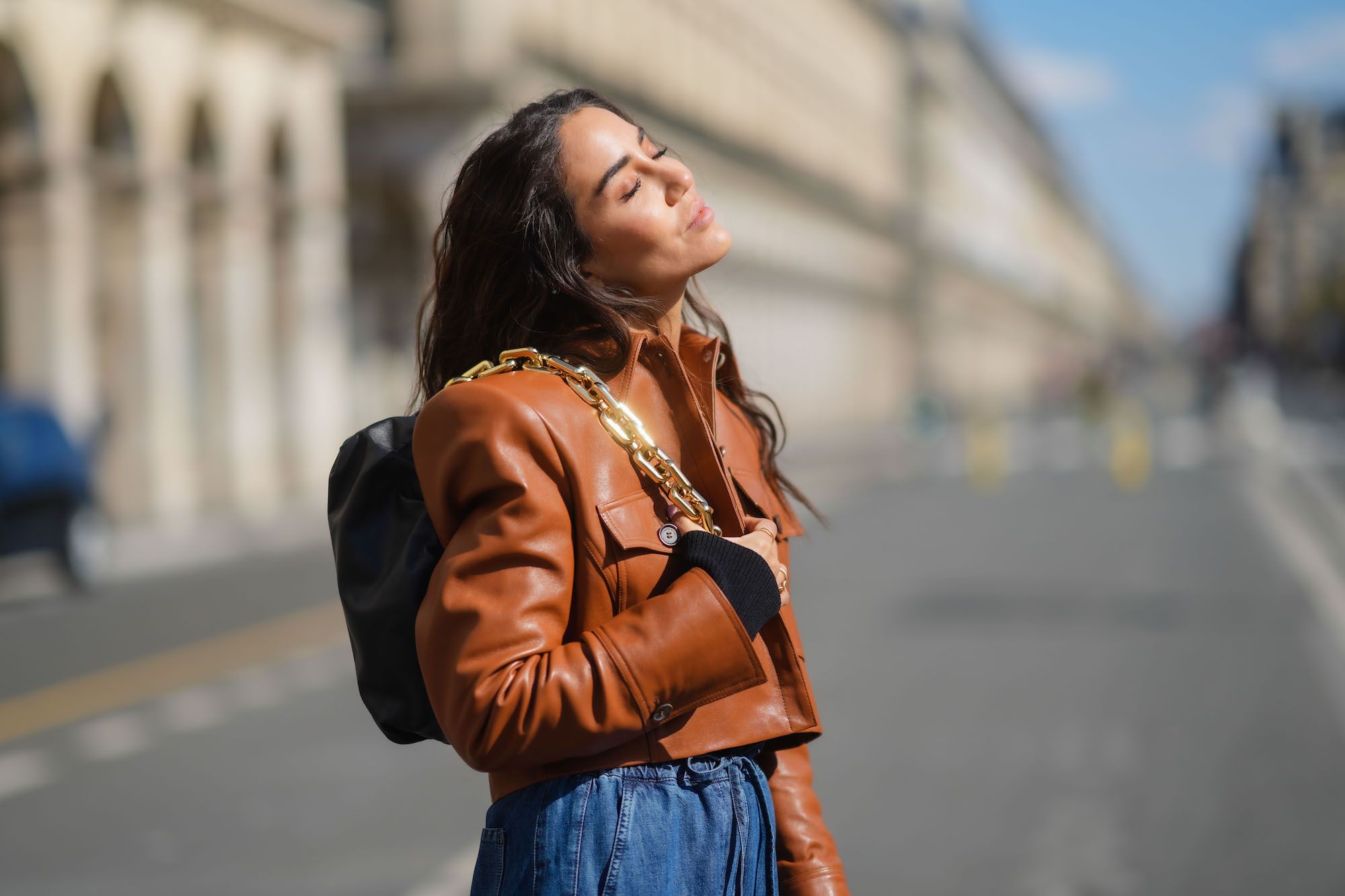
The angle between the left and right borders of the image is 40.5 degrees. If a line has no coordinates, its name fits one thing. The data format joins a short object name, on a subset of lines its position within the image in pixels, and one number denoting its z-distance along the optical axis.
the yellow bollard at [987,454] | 28.42
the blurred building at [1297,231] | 136.12
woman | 1.95
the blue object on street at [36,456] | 15.17
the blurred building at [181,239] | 21.23
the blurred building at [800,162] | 33.44
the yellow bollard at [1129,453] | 26.39
